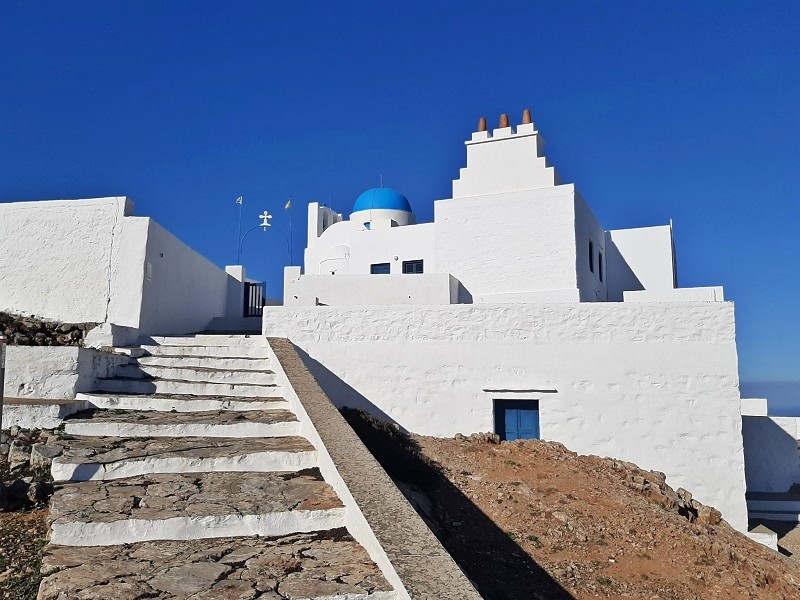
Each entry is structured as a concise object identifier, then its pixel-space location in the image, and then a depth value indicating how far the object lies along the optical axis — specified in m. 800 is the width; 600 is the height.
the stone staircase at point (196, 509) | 3.45
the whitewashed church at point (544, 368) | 10.15
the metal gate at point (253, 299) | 17.09
